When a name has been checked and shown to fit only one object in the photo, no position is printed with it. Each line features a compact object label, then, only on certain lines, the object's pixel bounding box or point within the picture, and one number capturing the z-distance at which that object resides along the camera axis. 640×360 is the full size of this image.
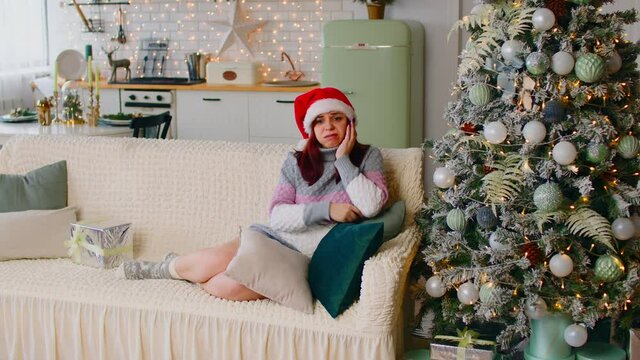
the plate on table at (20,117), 5.19
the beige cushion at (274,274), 2.95
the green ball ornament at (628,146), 2.88
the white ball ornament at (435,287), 3.09
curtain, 6.98
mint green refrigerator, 6.07
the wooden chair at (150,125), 4.75
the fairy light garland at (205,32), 6.86
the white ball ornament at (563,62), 2.85
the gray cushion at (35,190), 3.73
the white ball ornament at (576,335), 2.93
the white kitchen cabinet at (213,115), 6.61
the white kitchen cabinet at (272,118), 6.48
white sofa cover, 2.92
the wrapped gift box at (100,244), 3.53
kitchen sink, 6.54
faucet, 6.84
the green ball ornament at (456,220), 3.07
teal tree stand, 3.02
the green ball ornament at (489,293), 2.93
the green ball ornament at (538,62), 2.87
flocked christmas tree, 2.87
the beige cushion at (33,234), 3.57
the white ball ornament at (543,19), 2.85
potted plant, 6.38
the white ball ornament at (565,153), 2.83
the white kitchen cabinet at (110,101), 6.93
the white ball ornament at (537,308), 2.92
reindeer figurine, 6.98
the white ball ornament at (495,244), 2.96
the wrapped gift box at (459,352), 2.97
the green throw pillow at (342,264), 2.90
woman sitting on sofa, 3.18
